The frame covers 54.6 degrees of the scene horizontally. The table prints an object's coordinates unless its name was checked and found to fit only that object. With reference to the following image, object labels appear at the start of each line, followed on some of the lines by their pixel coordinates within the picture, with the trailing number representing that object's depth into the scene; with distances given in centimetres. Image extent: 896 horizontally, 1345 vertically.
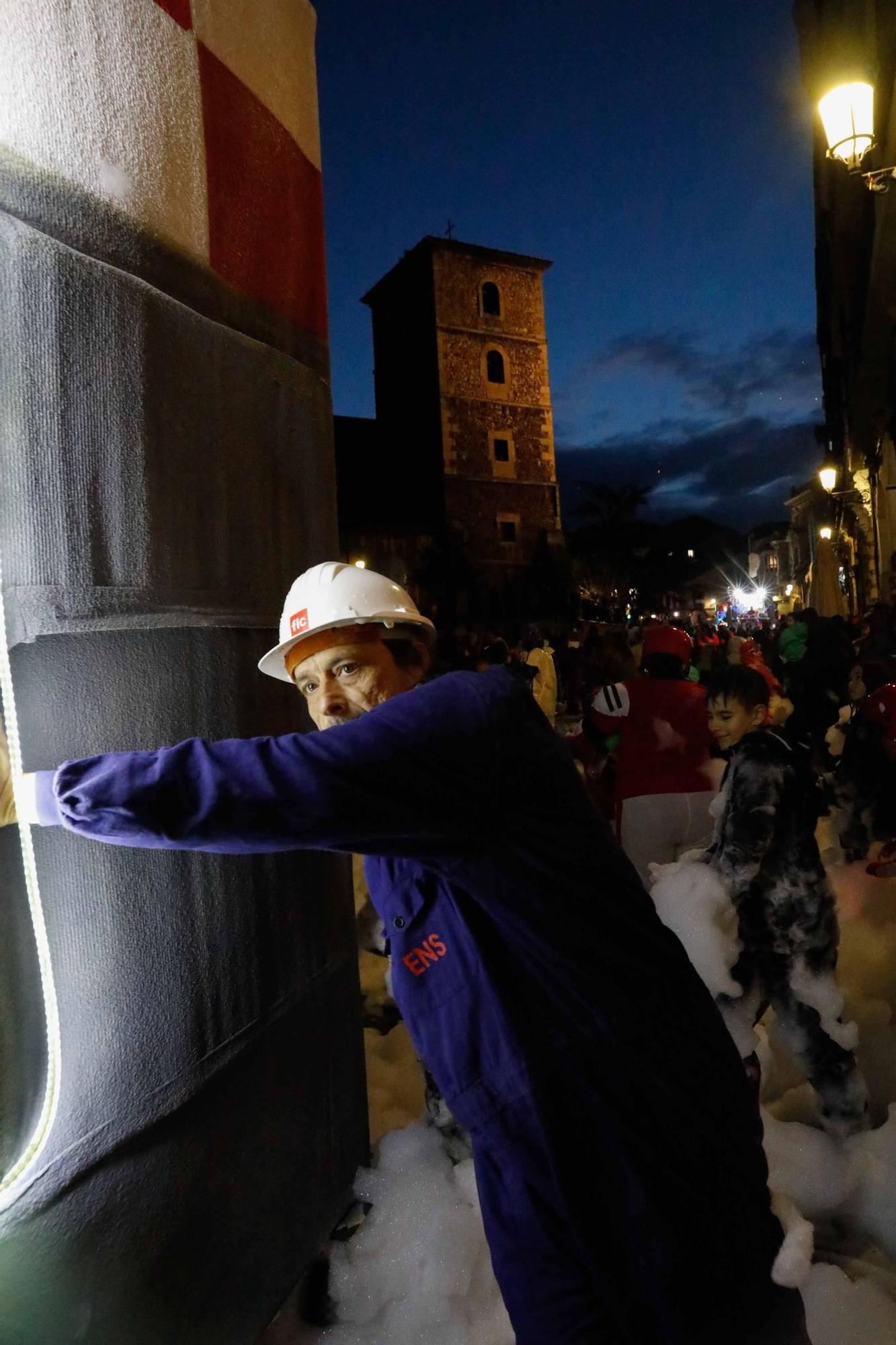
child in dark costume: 330
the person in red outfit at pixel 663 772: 483
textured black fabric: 180
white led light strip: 170
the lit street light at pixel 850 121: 652
